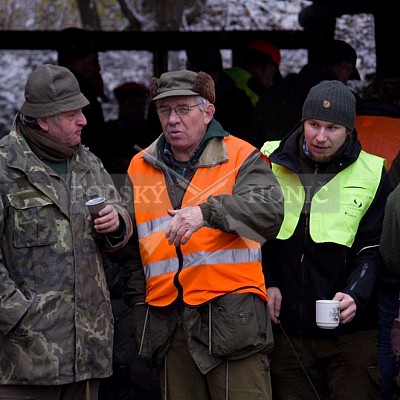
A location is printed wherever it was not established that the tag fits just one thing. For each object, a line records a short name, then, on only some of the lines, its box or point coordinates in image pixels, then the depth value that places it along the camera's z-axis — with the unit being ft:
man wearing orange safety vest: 26.53
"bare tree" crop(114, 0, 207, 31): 69.56
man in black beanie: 28.35
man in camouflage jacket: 25.79
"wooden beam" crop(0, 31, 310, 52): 56.29
